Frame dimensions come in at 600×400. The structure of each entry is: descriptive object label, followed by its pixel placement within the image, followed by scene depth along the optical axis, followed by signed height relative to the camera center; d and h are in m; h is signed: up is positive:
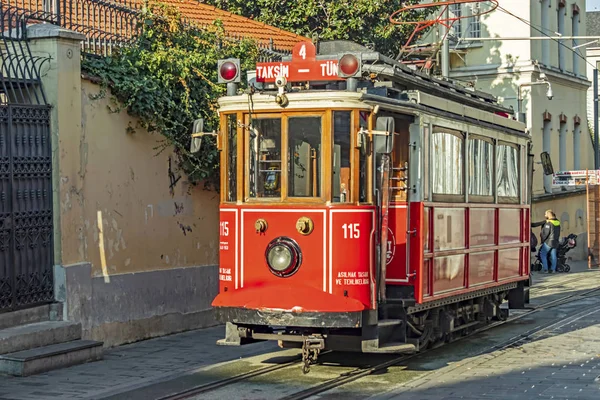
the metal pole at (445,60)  24.44 +3.11
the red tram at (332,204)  11.62 -0.06
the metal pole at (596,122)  40.47 +2.75
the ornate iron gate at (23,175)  12.52 +0.33
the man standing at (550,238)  30.17 -1.17
